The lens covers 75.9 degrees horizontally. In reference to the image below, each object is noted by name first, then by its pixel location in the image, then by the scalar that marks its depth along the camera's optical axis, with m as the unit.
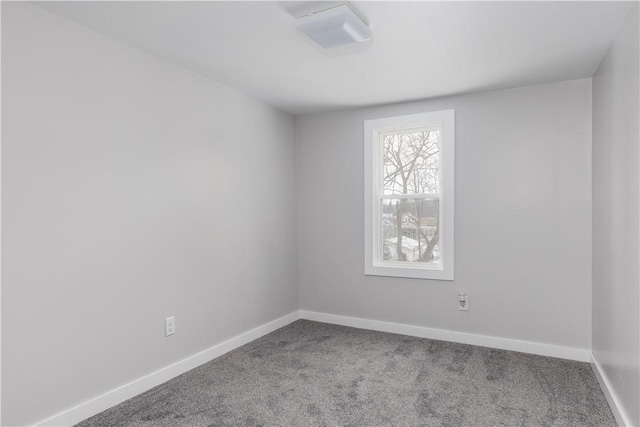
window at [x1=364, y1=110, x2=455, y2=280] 3.79
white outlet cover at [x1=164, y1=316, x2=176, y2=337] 2.94
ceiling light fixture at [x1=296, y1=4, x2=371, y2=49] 2.12
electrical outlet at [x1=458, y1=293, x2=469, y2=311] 3.70
